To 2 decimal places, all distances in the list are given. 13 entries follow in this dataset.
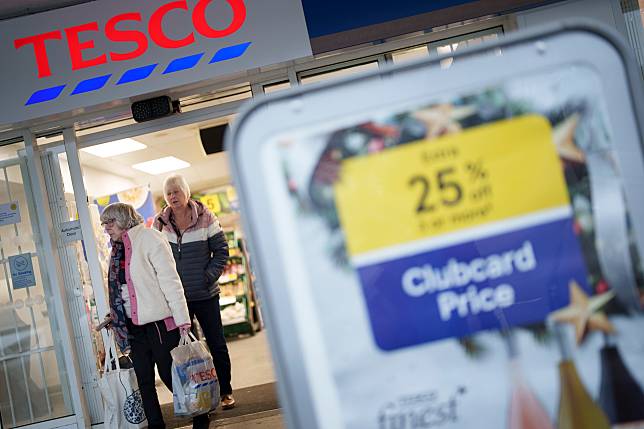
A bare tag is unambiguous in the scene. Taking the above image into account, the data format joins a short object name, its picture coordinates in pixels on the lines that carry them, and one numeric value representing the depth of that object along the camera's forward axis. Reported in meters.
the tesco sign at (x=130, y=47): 5.68
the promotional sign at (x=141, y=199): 10.05
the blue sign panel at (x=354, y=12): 5.70
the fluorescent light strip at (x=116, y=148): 9.50
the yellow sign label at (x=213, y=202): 14.10
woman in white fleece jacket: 4.98
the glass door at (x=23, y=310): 6.12
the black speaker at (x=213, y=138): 9.30
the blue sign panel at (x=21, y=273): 6.14
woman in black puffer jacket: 6.11
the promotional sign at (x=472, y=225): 1.78
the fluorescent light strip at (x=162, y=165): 11.68
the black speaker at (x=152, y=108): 5.96
